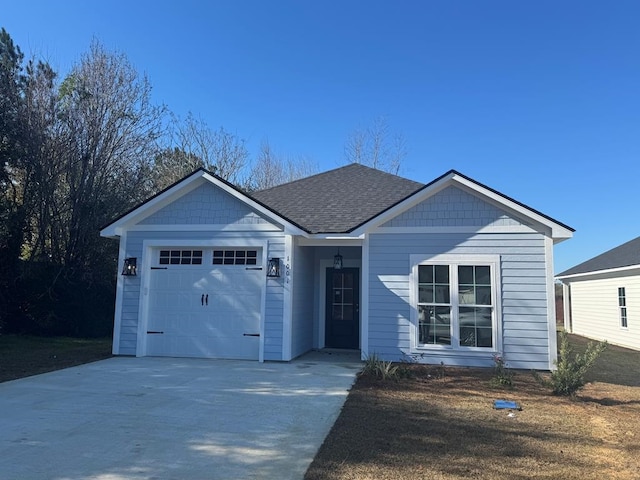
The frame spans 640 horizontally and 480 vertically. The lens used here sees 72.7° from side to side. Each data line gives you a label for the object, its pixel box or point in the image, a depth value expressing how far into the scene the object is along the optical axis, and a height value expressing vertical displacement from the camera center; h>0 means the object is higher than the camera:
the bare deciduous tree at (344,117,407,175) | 26.12 +9.37
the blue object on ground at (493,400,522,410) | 5.80 -1.48
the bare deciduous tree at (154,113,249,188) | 23.42 +7.80
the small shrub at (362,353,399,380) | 7.45 -1.35
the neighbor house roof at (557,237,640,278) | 14.59 +1.38
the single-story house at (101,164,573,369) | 8.78 +0.35
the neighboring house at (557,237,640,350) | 14.21 +0.00
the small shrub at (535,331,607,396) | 6.49 -1.15
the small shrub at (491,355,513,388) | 7.11 -1.37
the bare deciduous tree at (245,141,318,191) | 26.97 +7.85
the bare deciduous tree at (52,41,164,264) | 13.81 +4.84
